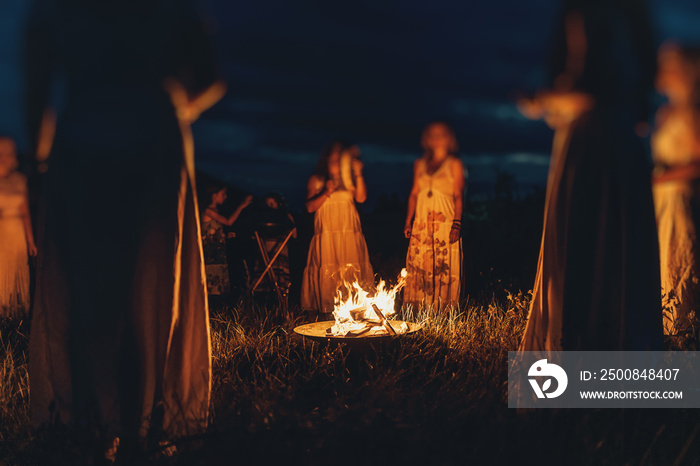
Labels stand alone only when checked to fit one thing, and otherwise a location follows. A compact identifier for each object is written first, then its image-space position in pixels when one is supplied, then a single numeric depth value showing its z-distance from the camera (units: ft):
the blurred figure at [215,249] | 28.71
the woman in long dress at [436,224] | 22.66
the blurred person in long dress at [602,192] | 9.74
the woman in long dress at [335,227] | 24.44
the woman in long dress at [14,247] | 24.17
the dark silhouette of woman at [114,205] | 9.36
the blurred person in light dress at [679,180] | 11.20
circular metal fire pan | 15.49
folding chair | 27.36
